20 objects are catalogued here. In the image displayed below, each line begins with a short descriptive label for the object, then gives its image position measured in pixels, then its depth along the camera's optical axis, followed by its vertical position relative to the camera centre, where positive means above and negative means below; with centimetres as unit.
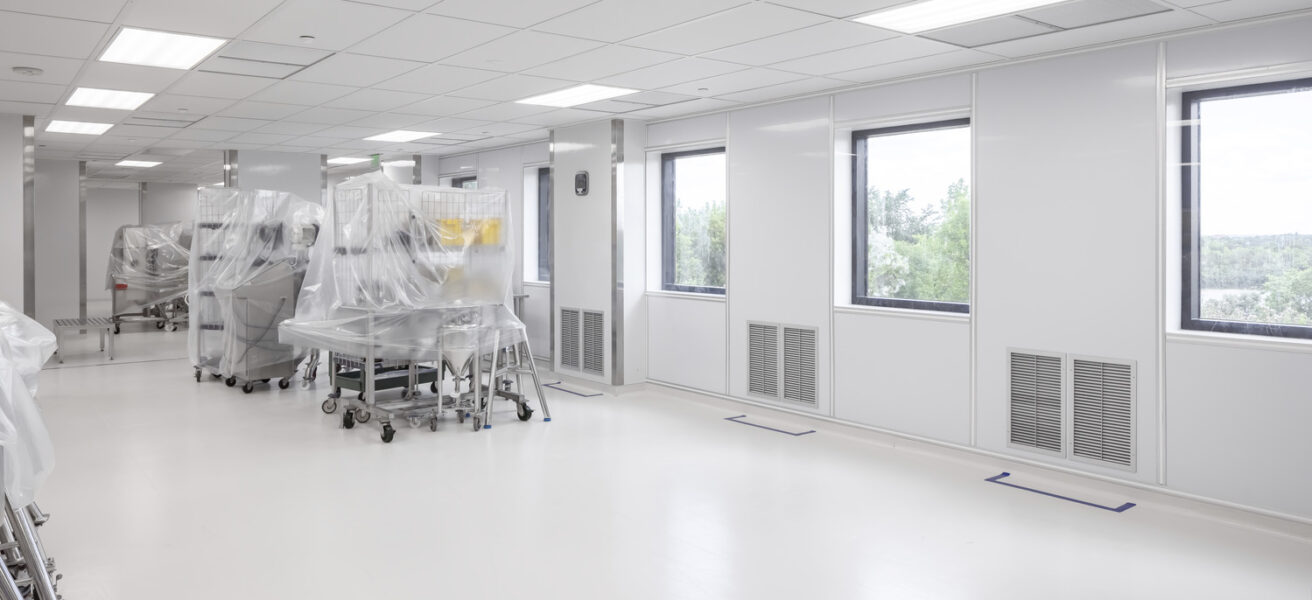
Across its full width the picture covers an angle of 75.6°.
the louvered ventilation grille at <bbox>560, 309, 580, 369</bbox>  766 -49
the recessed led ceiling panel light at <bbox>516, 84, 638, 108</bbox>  576 +133
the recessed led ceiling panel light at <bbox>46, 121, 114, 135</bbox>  740 +142
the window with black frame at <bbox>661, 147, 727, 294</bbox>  675 +52
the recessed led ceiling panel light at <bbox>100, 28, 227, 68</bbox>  423 +125
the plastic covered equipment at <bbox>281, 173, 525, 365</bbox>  548 +6
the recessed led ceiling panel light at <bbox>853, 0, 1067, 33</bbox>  367 +121
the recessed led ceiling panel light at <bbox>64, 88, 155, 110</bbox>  588 +134
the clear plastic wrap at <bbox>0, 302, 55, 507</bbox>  200 -38
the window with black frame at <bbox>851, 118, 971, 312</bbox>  511 +42
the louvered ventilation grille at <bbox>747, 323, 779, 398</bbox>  613 -56
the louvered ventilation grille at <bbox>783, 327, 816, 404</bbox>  585 -58
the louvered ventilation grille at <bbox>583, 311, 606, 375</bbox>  729 -52
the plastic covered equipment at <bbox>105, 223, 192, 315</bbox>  1070 +23
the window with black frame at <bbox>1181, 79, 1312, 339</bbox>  377 +33
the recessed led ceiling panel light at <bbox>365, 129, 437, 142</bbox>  809 +145
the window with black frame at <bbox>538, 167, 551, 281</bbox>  869 +63
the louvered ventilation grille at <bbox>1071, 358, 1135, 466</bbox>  425 -67
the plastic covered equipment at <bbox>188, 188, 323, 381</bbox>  707 +10
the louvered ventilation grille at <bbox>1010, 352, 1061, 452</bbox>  453 -65
